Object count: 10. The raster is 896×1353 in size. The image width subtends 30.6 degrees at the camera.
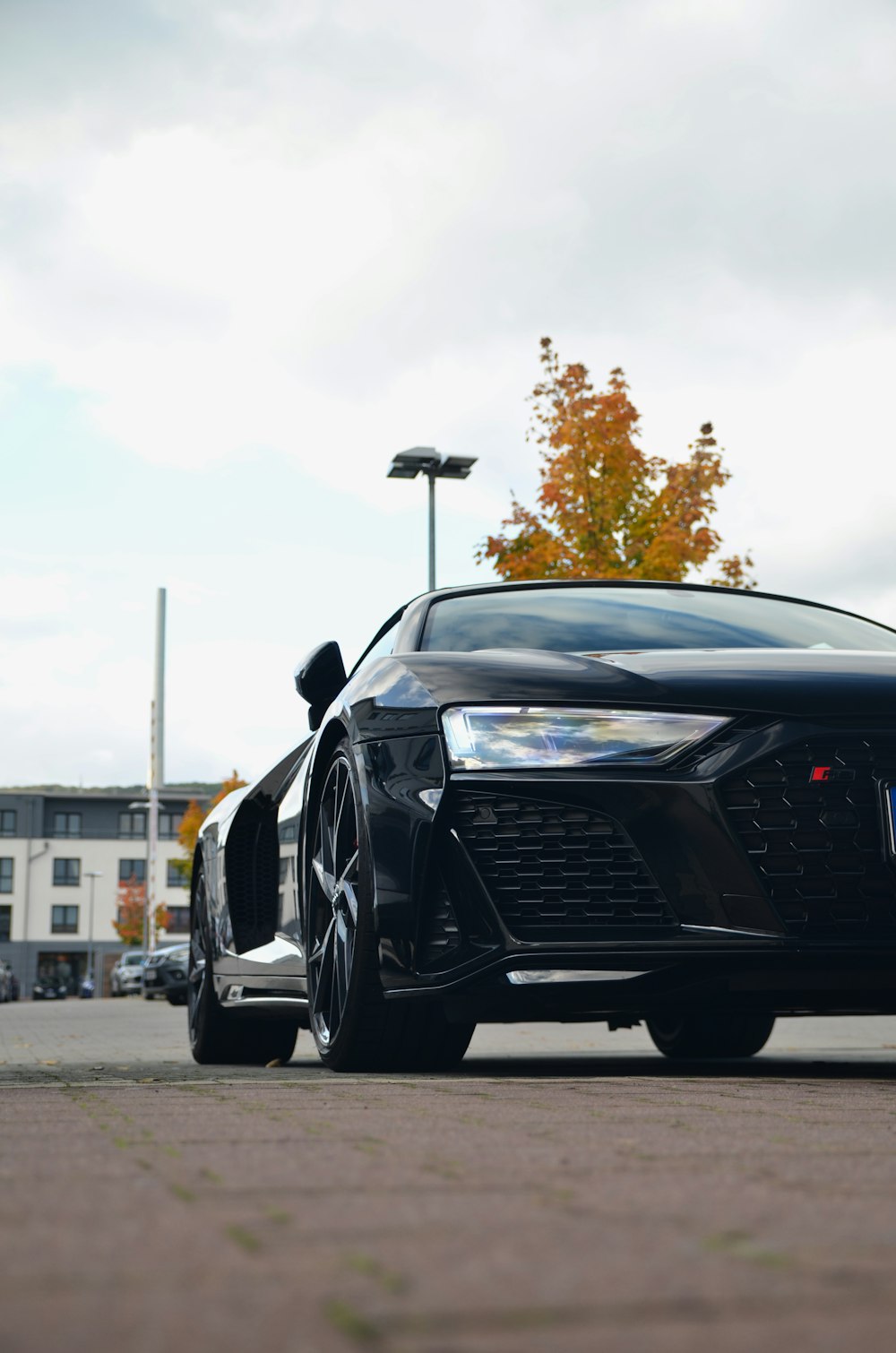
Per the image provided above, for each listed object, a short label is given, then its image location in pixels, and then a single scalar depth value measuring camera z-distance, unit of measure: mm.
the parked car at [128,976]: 47500
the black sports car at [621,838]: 3881
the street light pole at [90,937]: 87688
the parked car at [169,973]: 26375
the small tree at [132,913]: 78500
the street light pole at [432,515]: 20234
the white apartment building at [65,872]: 88750
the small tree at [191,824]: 41281
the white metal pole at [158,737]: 38781
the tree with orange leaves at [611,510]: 17203
